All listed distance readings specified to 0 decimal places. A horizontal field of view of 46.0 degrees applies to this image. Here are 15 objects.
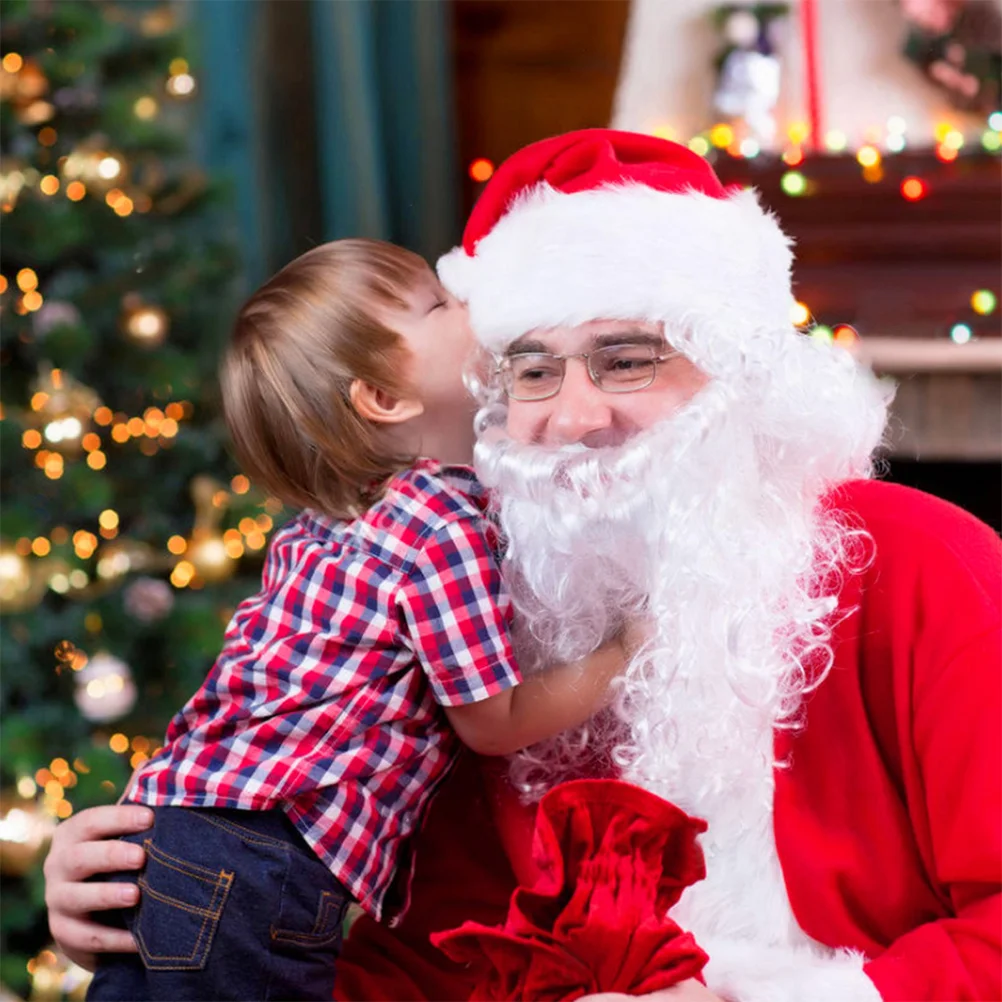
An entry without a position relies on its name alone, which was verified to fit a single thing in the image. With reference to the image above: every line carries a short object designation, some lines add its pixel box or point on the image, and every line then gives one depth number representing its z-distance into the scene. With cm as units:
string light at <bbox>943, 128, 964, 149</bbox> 333
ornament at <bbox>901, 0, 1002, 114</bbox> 345
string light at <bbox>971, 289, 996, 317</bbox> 329
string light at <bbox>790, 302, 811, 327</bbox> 312
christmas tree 275
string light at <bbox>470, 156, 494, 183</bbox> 418
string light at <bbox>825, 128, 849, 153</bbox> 356
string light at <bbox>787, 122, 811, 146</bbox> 364
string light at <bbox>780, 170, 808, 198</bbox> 335
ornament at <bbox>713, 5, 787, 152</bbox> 362
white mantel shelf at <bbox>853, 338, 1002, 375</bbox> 317
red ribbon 352
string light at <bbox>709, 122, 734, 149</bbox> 352
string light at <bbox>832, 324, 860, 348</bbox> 330
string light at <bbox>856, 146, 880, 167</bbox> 334
